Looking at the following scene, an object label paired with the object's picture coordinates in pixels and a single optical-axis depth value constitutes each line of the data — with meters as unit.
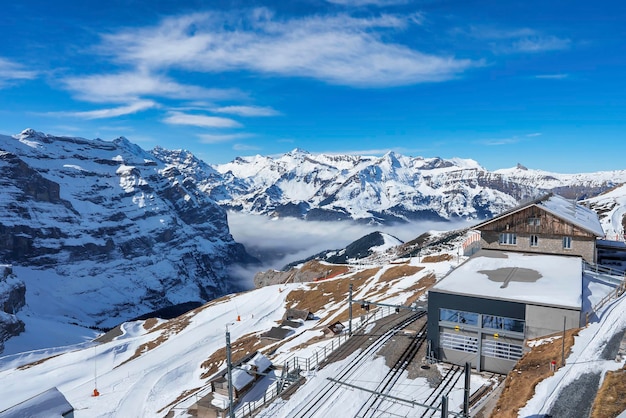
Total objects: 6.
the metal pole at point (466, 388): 15.80
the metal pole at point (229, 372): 20.42
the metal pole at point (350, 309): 35.80
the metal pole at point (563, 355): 20.77
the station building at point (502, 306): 25.14
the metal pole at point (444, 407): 15.19
